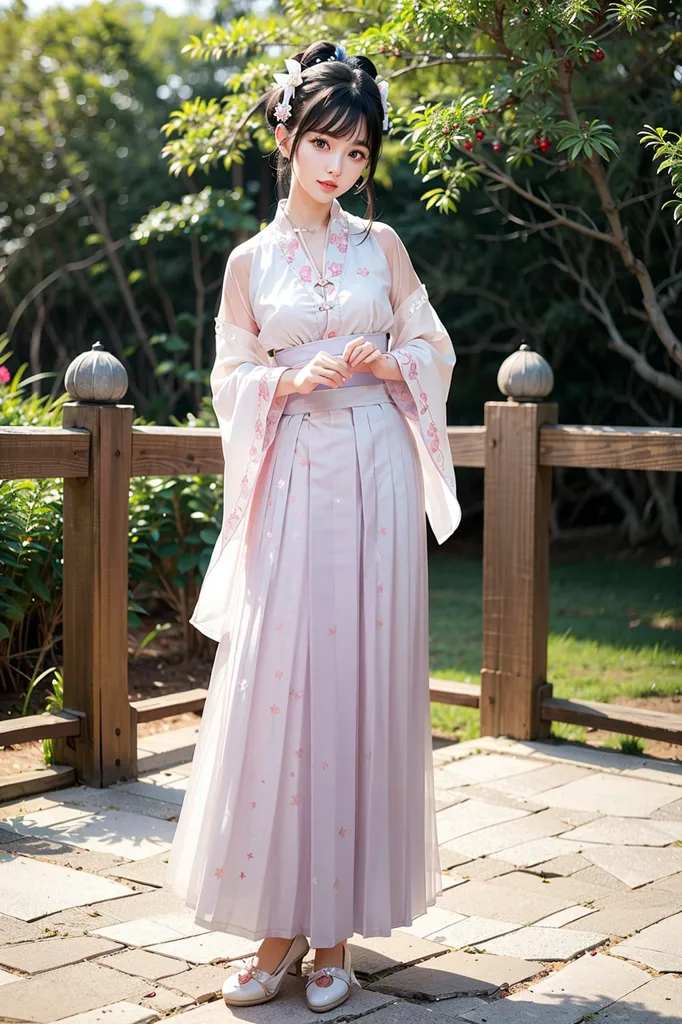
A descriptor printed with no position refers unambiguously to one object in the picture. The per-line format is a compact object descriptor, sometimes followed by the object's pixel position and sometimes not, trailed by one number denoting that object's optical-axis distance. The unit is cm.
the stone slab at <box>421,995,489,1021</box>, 218
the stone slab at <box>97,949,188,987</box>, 233
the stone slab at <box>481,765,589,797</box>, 366
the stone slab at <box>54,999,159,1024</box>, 211
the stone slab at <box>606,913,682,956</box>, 249
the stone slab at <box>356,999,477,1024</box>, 215
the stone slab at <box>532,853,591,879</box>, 298
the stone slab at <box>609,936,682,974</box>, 238
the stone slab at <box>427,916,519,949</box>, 256
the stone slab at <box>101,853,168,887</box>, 288
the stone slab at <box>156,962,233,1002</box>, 226
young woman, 224
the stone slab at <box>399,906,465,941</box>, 263
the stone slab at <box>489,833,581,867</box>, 307
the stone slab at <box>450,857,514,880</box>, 298
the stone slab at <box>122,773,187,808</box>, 353
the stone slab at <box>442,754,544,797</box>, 378
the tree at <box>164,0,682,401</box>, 357
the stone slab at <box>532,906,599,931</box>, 265
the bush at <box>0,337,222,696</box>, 406
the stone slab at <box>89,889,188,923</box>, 265
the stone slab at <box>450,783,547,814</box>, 351
